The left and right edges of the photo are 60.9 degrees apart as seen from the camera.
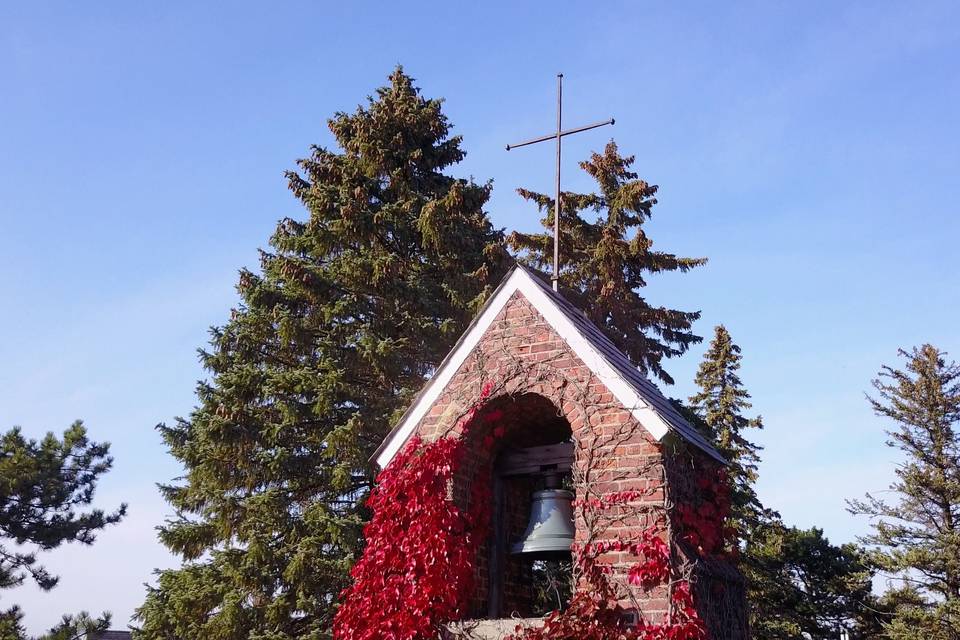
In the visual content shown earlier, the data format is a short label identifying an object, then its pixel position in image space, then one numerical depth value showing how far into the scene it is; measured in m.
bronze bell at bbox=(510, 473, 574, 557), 6.51
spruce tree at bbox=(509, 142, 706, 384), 18.94
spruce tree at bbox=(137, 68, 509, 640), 13.34
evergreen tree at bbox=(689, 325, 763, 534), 27.94
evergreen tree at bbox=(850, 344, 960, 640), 22.11
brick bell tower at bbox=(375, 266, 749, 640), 5.98
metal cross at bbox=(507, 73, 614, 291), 7.60
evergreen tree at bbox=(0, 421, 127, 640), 22.48
